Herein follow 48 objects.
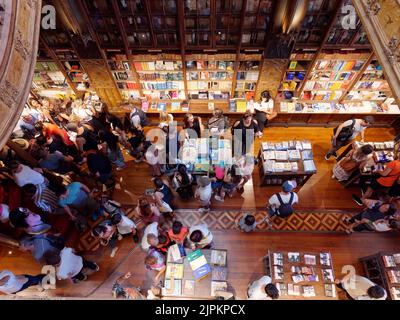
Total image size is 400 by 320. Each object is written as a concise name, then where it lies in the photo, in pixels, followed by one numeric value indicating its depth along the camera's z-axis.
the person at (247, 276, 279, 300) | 4.32
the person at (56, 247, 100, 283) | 4.83
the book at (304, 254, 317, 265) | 5.18
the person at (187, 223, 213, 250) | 4.82
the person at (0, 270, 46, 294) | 4.51
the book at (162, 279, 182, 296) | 4.91
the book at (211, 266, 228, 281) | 5.04
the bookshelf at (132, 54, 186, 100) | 7.00
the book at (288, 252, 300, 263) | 5.22
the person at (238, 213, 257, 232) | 5.67
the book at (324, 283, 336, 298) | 4.85
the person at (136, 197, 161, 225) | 5.28
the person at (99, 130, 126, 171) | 6.44
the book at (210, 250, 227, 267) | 5.16
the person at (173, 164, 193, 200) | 5.77
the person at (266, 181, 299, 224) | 5.56
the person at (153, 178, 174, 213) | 5.63
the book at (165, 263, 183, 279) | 5.01
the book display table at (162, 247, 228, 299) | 4.92
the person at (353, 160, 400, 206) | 5.60
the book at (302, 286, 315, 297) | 4.84
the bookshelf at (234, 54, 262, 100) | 6.91
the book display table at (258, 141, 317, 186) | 6.50
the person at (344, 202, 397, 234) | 5.23
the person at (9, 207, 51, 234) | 4.76
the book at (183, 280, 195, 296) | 4.90
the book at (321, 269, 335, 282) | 5.00
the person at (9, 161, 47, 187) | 5.19
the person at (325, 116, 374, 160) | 6.45
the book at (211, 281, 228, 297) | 4.92
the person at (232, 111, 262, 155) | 6.82
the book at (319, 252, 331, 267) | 5.17
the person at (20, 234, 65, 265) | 4.90
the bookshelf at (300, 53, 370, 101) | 6.75
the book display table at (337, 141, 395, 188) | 6.29
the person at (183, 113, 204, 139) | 6.80
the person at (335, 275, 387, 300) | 4.58
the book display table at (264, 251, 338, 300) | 4.89
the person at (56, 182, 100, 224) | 5.49
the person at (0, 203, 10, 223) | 5.23
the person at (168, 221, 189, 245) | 4.90
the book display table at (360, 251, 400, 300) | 4.92
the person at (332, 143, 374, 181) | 5.82
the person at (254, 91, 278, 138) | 7.67
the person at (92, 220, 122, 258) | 5.14
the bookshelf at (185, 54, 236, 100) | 6.95
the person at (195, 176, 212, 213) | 5.61
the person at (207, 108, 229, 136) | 7.54
